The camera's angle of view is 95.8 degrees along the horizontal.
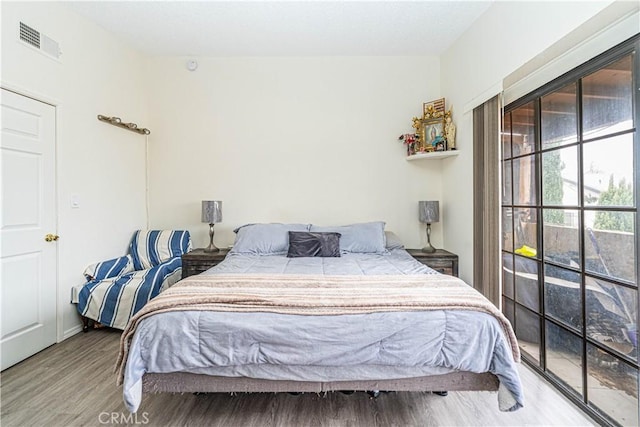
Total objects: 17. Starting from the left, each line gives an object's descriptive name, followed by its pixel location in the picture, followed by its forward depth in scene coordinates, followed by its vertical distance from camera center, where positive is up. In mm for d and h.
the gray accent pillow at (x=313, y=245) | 2766 -297
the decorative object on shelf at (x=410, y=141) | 3304 +829
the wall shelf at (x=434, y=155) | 3018 +635
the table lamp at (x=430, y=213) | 3170 +4
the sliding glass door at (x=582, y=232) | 1501 -123
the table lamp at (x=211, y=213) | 3207 +24
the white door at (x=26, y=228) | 2104 -87
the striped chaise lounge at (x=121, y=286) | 2609 -648
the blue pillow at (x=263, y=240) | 2883 -255
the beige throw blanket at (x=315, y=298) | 1446 -442
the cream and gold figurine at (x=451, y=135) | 3086 +839
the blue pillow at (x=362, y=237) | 2895 -237
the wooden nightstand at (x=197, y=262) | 3000 -486
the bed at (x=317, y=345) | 1379 -627
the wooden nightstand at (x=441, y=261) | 2998 -498
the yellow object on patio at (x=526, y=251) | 2143 -294
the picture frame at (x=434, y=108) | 3268 +1198
